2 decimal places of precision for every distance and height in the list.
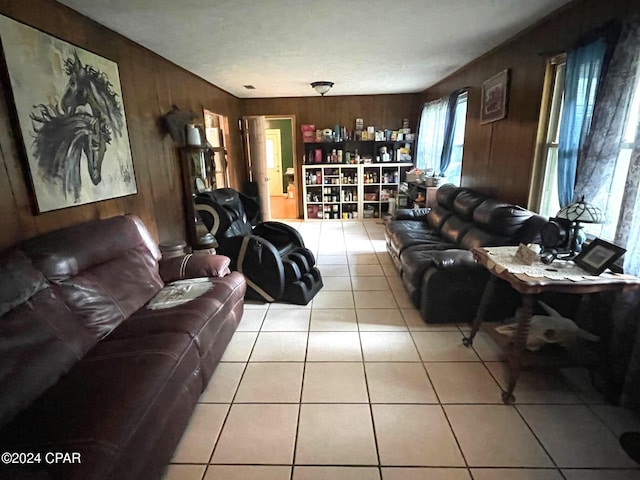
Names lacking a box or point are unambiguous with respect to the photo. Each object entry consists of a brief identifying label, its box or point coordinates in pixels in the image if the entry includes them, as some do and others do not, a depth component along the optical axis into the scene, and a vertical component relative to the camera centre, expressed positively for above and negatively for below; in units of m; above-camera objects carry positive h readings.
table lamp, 1.80 -0.37
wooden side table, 1.70 -0.71
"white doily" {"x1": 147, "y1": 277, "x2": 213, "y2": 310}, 2.07 -0.88
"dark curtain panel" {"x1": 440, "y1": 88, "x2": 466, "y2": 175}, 4.27 +0.27
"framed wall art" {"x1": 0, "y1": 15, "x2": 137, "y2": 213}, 1.84 +0.25
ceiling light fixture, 4.43 +0.86
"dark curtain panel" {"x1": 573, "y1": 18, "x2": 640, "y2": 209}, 1.79 +0.14
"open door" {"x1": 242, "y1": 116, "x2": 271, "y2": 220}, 6.17 +0.01
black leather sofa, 2.52 -0.89
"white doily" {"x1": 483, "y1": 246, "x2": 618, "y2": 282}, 1.76 -0.65
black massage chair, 2.96 -0.90
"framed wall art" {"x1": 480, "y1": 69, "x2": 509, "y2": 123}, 3.09 +0.49
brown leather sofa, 1.10 -0.88
